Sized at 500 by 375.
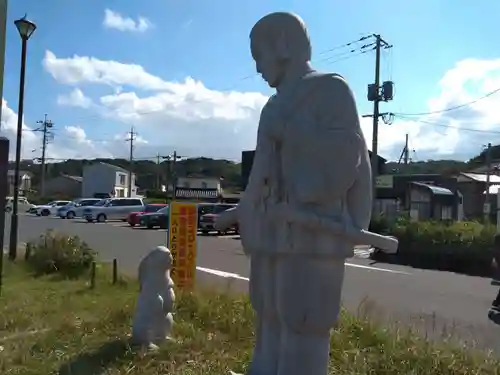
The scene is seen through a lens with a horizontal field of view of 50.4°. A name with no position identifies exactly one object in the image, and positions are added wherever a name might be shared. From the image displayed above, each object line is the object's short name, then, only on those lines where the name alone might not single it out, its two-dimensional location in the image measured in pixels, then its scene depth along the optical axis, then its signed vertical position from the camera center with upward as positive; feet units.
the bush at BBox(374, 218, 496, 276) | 50.80 -3.59
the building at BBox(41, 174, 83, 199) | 252.38 +5.23
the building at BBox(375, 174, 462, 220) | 76.59 +0.95
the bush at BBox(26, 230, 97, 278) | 34.71 -3.99
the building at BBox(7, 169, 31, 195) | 267.12 +7.47
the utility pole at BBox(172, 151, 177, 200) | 177.04 +13.47
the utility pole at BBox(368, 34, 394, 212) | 78.95 +17.08
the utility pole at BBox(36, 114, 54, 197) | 198.59 +20.92
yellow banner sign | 26.03 -1.99
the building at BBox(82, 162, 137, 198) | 230.15 +8.32
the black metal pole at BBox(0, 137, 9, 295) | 26.66 +1.18
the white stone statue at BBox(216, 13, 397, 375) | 9.52 +0.09
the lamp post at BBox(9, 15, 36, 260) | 37.58 +5.89
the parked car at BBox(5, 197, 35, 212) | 161.46 -3.12
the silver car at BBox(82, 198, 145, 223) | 119.34 -2.45
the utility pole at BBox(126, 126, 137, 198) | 207.15 +7.49
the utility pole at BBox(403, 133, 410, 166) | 192.65 +19.90
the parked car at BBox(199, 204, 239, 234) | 85.71 -2.89
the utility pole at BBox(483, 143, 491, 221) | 82.90 +3.58
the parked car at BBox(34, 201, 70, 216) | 139.55 -3.59
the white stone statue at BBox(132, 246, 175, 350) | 17.53 -3.43
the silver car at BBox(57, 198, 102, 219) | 126.31 -3.18
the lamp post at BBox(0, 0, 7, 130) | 21.13 +6.59
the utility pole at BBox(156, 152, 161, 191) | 253.90 +11.38
